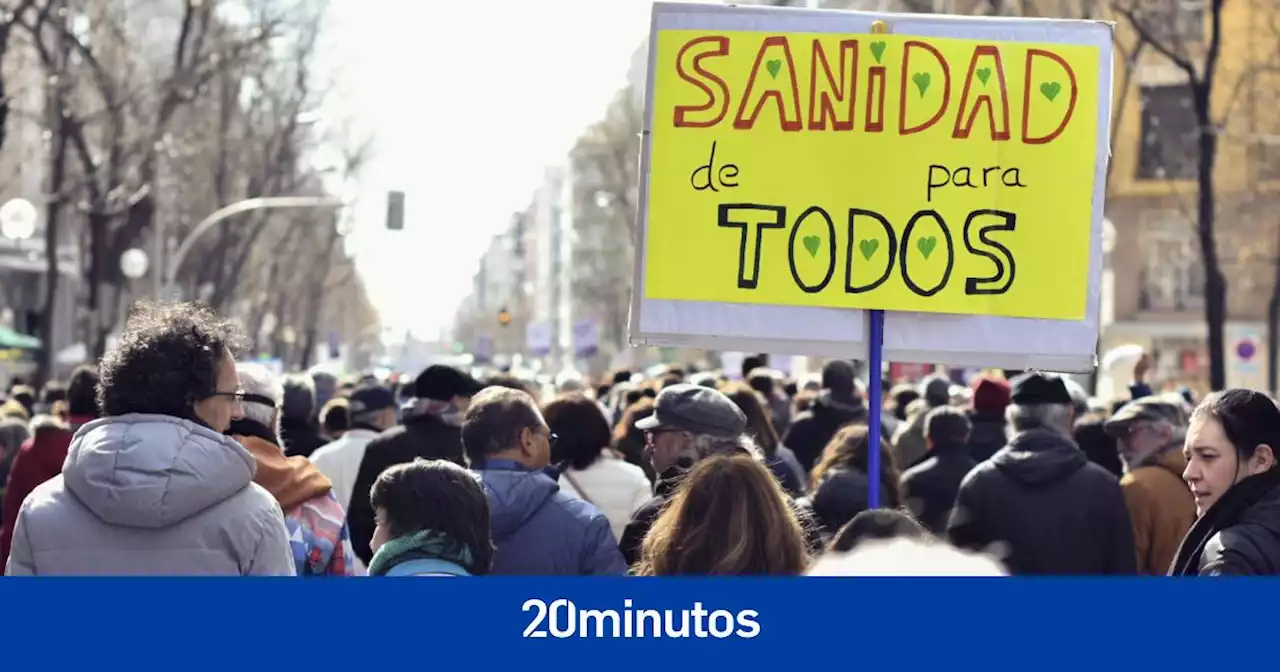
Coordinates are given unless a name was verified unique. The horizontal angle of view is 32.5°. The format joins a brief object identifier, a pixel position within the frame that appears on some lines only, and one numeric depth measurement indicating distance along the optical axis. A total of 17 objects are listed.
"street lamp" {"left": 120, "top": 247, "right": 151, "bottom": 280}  38.72
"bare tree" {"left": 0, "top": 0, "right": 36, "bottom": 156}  23.44
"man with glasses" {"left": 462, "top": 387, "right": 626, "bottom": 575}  6.08
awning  39.03
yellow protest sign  6.00
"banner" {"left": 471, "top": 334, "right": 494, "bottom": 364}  61.71
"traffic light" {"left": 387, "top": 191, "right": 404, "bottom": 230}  47.44
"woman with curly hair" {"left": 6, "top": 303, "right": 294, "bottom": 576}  4.35
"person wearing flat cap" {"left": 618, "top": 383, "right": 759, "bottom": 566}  7.08
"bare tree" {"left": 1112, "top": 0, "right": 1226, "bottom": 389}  26.08
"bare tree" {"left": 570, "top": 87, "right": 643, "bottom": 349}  81.56
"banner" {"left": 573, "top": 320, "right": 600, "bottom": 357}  50.97
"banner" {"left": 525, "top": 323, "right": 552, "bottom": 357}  57.03
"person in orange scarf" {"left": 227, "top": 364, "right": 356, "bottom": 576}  5.68
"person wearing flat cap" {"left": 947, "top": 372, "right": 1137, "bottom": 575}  7.52
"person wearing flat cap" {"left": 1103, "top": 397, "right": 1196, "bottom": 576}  8.30
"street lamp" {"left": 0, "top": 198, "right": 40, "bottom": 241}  32.66
